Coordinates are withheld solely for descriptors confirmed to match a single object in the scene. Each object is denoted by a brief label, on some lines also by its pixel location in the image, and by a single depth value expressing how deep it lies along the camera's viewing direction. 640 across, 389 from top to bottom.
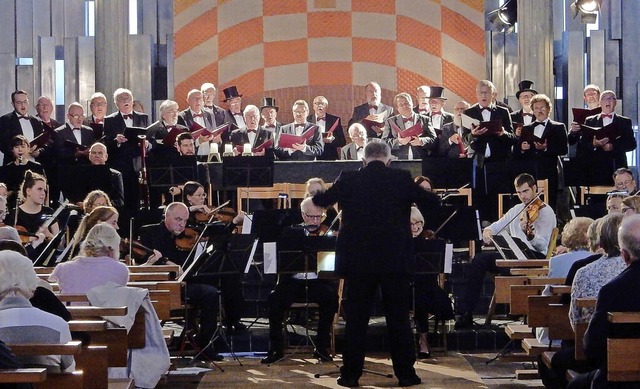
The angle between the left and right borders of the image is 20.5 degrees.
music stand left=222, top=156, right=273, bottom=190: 15.16
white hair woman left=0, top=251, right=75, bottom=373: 6.52
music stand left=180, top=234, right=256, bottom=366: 11.59
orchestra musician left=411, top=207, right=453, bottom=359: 12.60
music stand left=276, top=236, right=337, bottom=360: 12.00
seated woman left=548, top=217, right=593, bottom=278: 10.17
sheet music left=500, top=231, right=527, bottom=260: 12.74
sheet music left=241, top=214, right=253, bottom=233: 13.65
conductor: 10.49
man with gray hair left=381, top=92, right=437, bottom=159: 17.01
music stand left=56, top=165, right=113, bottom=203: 15.01
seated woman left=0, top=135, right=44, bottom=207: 15.28
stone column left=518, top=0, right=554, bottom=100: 18.44
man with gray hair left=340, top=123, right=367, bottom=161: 17.24
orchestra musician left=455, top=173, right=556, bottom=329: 13.71
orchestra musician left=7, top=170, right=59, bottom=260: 13.53
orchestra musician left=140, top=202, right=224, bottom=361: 12.38
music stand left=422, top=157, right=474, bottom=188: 15.15
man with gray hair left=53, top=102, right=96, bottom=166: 16.12
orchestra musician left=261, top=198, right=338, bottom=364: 12.45
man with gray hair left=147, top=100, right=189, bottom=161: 15.99
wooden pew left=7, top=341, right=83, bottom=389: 6.35
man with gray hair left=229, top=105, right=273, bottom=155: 17.59
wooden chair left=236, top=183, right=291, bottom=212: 16.50
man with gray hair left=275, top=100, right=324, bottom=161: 17.31
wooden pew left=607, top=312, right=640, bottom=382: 6.95
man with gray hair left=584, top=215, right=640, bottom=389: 7.11
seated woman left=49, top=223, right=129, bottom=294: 9.21
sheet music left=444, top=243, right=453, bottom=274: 11.93
